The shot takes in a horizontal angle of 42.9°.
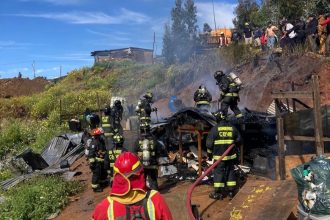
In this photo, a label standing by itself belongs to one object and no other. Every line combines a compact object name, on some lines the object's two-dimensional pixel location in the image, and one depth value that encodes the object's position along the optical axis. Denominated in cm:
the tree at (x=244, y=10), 3572
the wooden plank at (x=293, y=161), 805
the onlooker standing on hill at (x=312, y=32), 1486
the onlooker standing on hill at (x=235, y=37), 2080
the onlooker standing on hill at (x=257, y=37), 1889
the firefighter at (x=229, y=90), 1018
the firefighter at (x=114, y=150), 1006
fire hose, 773
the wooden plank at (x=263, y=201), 600
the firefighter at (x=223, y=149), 806
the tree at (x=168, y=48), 3294
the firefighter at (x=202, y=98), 1242
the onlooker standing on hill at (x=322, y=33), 1420
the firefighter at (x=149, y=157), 862
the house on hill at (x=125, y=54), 4744
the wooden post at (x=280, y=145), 761
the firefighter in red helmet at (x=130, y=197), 292
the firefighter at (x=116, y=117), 1219
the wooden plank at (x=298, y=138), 745
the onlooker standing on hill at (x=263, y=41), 1813
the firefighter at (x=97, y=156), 1064
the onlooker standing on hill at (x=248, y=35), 1984
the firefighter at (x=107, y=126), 1220
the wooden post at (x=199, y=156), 967
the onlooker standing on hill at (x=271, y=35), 1727
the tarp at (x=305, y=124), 835
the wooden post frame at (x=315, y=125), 713
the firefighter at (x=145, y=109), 1303
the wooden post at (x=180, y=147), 1104
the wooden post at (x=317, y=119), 711
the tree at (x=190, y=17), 3659
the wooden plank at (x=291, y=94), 750
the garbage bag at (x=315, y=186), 452
